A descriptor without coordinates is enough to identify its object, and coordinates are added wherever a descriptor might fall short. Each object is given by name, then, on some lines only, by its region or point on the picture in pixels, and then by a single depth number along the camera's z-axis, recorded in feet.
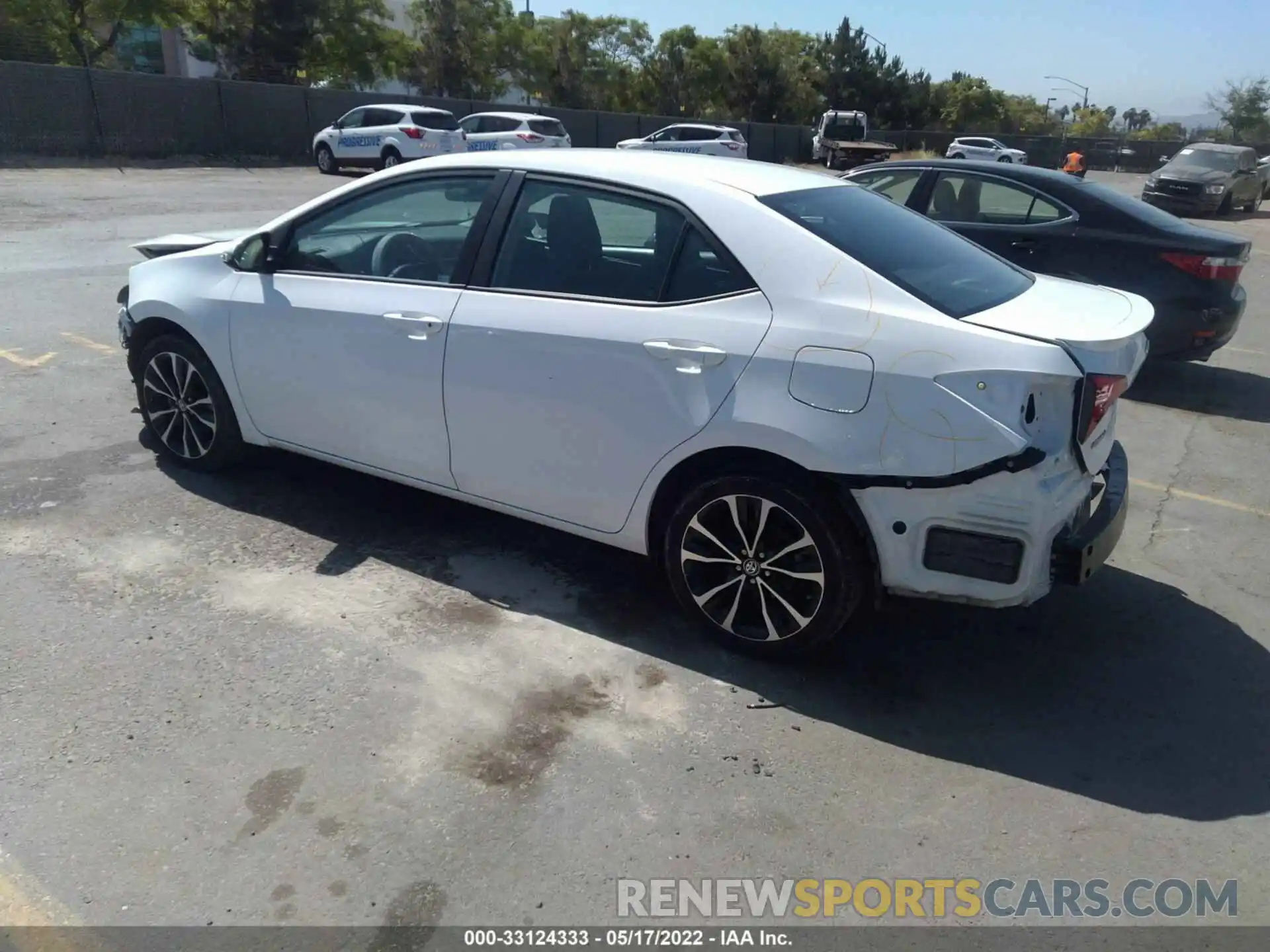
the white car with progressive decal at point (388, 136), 86.07
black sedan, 25.27
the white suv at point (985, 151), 132.87
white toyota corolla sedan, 10.73
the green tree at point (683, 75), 206.69
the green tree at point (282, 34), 144.56
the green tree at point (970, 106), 215.92
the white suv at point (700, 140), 107.76
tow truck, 128.77
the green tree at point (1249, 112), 198.39
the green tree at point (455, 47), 179.11
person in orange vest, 81.15
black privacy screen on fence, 83.61
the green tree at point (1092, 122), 264.17
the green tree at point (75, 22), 123.75
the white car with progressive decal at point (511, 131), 92.84
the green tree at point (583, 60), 203.82
